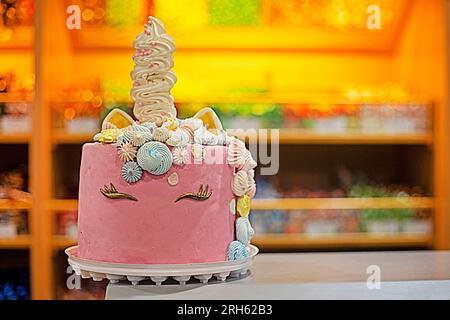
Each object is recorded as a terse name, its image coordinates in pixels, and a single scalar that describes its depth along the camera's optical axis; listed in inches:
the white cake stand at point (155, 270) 42.8
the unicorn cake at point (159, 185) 43.3
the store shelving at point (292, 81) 73.7
